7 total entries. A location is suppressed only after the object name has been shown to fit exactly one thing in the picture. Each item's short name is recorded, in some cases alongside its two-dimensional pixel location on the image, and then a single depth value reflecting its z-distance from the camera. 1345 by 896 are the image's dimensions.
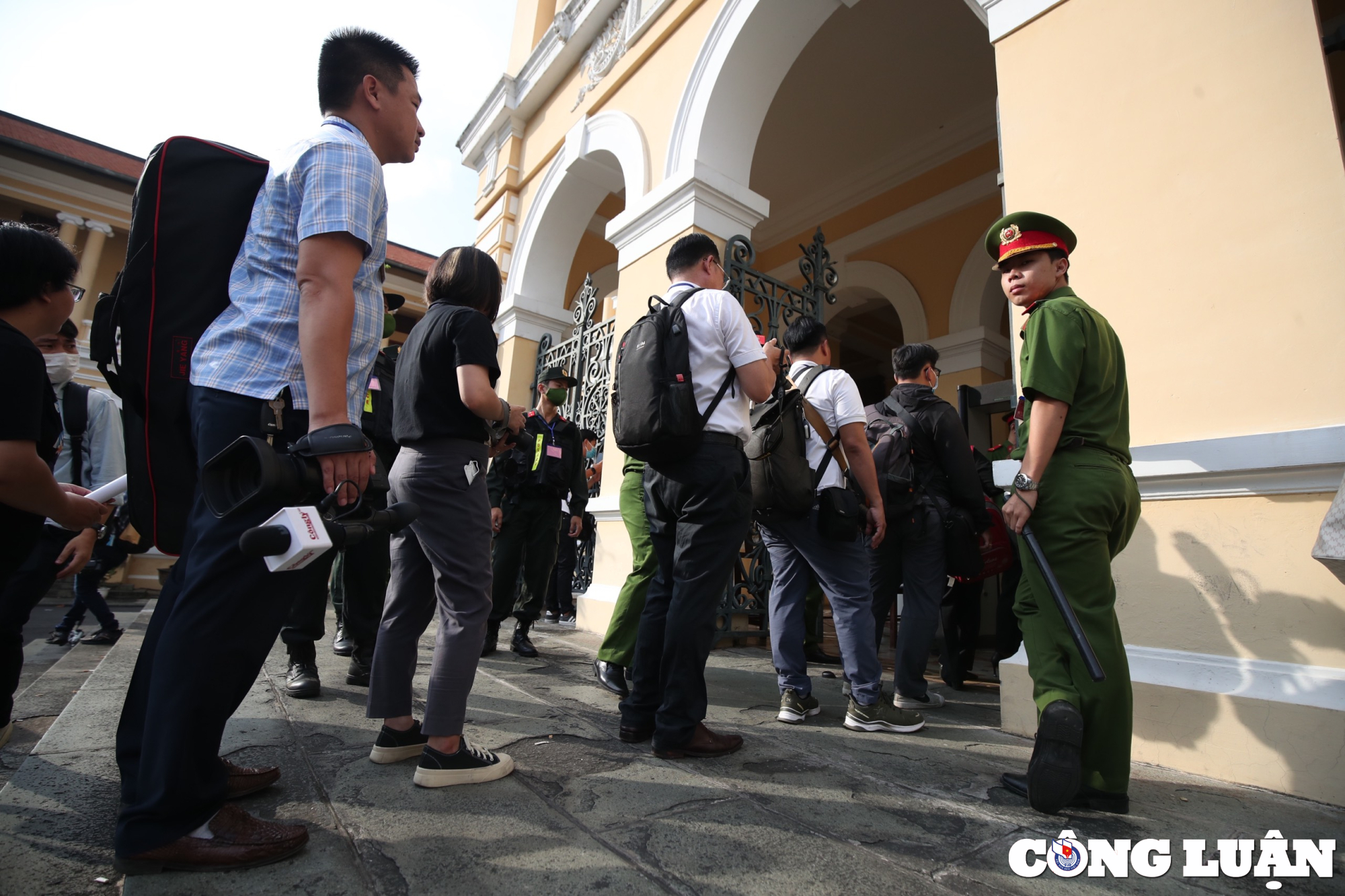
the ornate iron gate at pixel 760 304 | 4.91
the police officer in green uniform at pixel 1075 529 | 1.84
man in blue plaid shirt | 1.29
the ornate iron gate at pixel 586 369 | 6.77
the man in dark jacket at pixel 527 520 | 4.04
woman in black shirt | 1.88
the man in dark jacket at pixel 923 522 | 3.11
